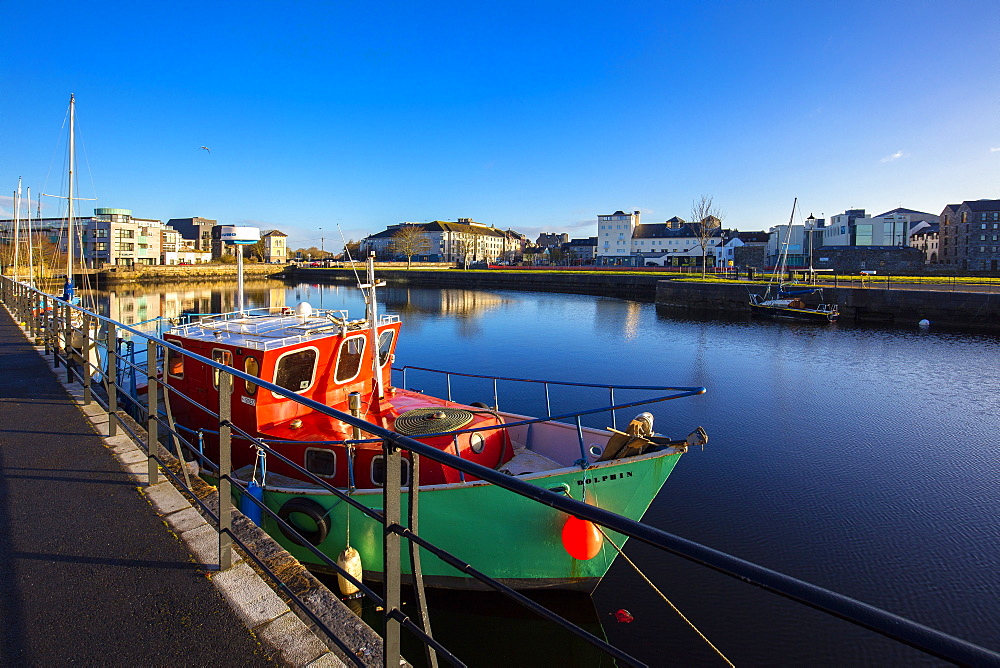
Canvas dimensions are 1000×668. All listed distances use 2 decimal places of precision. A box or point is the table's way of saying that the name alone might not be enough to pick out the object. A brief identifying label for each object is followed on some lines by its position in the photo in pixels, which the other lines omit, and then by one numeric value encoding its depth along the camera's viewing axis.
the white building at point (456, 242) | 136.50
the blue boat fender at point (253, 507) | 7.32
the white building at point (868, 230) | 88.50
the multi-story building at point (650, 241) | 106.62
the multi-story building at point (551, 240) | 172.55
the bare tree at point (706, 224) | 71.76
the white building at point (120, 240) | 85.75
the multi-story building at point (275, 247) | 134.88
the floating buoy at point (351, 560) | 6.64
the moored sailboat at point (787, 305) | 38.47
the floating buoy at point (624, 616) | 7.50
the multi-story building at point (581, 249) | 139.15
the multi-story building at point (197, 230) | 134.62
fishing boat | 6.98
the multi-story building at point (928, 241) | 97.69
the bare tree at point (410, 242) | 110.94
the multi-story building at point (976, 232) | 84.88
